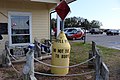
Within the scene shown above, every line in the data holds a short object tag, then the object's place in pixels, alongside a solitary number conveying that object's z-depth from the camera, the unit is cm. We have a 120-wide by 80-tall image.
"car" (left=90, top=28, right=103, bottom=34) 2708
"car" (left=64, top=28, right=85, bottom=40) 1439
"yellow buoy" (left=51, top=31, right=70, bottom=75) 338
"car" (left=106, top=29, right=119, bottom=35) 2459
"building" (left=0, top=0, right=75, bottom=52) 529
